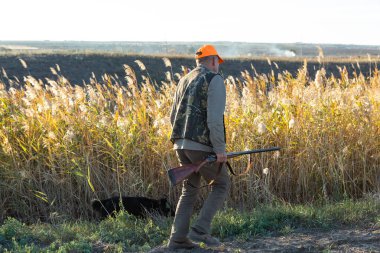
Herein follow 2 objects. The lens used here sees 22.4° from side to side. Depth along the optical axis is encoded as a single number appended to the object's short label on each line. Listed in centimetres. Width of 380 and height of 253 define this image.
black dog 1095
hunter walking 827
